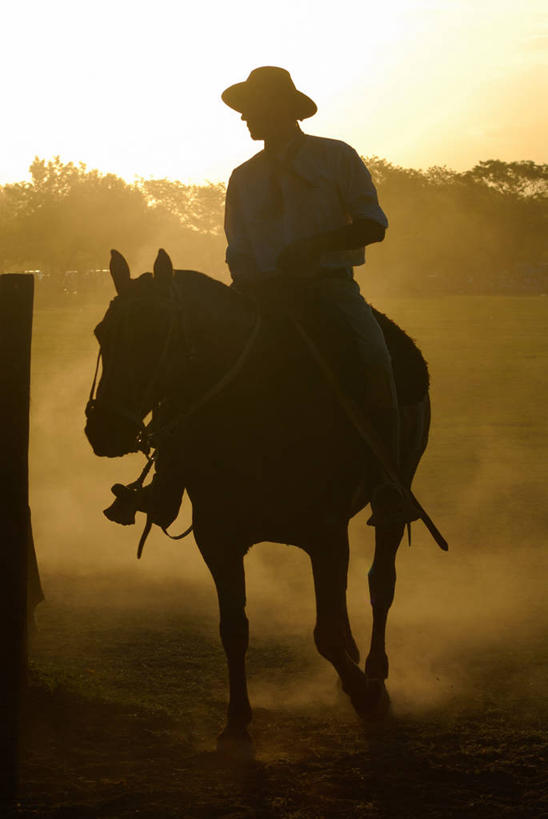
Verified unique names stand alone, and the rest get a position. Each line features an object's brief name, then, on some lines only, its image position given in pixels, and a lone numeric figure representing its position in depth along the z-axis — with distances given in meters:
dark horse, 10.72
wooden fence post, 10.15
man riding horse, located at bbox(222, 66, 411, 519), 12.74
